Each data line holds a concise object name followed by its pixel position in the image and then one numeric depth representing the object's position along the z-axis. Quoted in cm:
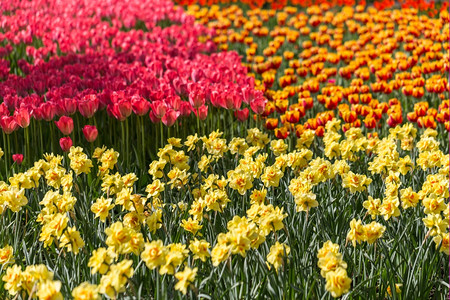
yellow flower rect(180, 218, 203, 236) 265
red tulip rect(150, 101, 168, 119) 416
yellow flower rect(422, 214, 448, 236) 251
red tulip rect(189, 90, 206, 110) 445
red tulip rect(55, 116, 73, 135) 401
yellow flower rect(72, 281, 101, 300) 200
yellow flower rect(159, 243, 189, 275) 217
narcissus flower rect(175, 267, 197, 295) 210
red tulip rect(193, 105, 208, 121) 438
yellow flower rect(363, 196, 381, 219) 273
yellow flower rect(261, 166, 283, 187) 308
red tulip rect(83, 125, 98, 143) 399
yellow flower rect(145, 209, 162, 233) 264
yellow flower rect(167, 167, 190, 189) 321
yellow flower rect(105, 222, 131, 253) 227
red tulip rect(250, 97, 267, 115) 452
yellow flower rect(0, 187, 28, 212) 276
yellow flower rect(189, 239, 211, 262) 237
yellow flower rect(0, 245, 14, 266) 259
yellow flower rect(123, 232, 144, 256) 231
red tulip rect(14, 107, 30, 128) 395
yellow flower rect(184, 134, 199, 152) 379
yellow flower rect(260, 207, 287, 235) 242
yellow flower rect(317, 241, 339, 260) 228
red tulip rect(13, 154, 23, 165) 387
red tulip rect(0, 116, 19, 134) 395
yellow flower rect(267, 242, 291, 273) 231
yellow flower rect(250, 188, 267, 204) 288
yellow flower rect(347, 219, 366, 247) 245
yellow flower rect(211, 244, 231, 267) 223
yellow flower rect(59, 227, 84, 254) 243
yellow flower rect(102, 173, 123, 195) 297
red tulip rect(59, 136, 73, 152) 390
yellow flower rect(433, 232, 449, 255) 253
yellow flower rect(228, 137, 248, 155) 371
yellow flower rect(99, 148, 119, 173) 337
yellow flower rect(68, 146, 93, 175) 324
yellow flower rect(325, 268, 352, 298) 210
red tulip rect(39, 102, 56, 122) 413
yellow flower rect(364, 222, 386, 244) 244
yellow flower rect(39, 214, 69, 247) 242
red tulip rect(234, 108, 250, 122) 458
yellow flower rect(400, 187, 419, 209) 279
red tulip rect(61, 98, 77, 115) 422
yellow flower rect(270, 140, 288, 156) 375
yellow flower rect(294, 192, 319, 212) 271
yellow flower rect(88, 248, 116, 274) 216
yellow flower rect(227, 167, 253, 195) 294
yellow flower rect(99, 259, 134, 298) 204
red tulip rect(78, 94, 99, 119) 421
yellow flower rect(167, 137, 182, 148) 377
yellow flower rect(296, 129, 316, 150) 391
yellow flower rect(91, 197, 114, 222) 265
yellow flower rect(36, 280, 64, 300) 202
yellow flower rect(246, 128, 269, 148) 399
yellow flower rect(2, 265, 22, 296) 221
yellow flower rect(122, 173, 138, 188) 307
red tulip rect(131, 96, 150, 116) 419
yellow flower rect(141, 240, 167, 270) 215
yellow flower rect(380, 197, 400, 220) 268
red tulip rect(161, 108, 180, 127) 419
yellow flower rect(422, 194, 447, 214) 266
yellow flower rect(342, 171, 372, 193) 305
